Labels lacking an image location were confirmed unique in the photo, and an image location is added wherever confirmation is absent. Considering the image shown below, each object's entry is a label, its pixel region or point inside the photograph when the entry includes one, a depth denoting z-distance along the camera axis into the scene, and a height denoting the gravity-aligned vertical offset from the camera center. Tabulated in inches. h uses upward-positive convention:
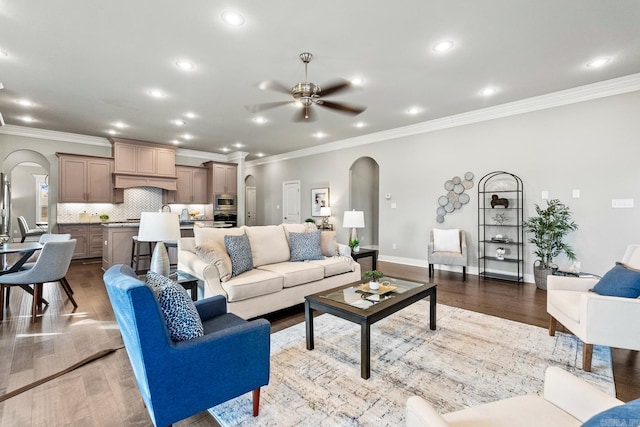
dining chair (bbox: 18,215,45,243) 270.3 -13.5
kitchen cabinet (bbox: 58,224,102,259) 258.7 -20.7
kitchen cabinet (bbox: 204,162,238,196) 342.0 +42.8
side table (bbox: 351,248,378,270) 183.9 -26.8
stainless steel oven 341.1 +13.2
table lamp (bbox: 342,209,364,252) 195.3 -5.1
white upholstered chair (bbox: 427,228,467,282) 195.6 -25.5
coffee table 81.8 -28.9
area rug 68.9 -45.7
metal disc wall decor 213.2 +11.4
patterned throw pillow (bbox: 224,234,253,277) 124.8 -17.6
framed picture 315.2 +14.7
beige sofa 113.3 -25.3
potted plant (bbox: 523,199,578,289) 171.0 -13.7
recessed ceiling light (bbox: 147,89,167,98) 168.5 +70.6
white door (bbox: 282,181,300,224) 348.8 +13.4
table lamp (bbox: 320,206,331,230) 308.0 -1.6
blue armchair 50.9 -28.1
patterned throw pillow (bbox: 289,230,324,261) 153.8 -17.9
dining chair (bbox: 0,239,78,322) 123.3 -24.7
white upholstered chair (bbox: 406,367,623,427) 38.5 -28.9
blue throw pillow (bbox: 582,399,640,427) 23.2 -16.7
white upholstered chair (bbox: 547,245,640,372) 80.6 -31.4
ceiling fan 118.7 +50.5
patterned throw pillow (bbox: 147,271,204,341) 58.3 -19.8
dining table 124.6 -15.1
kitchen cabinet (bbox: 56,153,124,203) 256.4 +31.1
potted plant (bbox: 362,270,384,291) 107.6 -24.0
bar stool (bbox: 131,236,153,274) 208.7 -30.8
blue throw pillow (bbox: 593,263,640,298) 85.7 -22.2
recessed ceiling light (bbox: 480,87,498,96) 166.5 +69.2
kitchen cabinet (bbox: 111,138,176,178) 276.8 +55.0
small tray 105.0 -28.1
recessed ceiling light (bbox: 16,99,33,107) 184.1 +71.6
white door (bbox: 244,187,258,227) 437.1 +16.6
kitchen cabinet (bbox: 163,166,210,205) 324.5 +30.1
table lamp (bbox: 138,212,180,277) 104.9 -5.2
